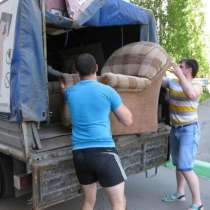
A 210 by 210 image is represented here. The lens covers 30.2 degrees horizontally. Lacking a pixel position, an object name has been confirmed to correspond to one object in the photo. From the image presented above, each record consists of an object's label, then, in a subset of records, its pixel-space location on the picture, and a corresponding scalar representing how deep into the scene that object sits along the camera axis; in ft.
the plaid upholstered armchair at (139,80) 12.91
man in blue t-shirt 10.48
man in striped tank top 14.08
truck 11.32
